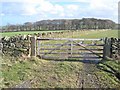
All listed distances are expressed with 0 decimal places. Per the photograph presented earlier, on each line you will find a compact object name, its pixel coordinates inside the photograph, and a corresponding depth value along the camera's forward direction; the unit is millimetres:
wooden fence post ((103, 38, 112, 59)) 7015
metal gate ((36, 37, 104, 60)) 7237
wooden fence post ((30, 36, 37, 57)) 7064
